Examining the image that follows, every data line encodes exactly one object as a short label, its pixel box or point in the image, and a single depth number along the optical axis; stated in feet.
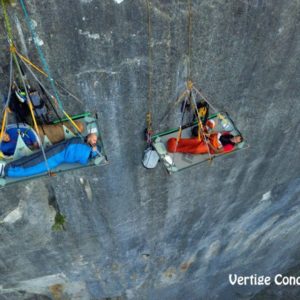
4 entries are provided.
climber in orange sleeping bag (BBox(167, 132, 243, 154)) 15.55
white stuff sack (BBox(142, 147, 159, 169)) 16.47
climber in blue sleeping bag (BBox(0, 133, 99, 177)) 13.75
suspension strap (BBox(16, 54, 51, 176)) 12.20
